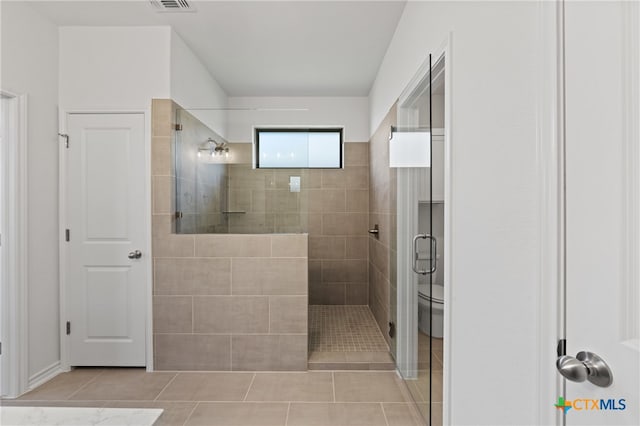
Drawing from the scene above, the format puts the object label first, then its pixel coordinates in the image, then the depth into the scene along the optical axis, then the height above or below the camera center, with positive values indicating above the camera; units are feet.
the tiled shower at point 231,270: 9.08 -1.53
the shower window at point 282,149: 9.52 +1.71
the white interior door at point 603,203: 2.30 +0.06
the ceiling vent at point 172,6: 7.89 +4.71
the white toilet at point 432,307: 6.26 -1.88
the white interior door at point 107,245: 9.09 -0.89
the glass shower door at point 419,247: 6.27 -0.75
